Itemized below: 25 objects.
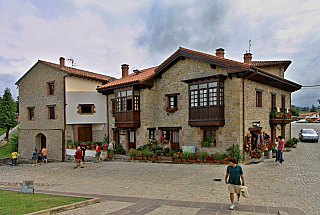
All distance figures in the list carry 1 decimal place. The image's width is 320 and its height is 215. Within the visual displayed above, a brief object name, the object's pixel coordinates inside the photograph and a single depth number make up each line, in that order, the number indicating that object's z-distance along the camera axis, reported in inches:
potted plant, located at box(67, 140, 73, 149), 889.0
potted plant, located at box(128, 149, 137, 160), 708.0
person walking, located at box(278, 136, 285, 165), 554.3
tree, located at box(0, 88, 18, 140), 1624.0
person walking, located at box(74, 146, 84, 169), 670.5
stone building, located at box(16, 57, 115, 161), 899.4
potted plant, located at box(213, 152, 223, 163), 580.4
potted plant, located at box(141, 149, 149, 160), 692.7
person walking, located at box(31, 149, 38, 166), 823.5
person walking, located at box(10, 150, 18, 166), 916.0
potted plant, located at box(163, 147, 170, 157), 717.2
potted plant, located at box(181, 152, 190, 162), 624.4
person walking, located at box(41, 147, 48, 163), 853.0
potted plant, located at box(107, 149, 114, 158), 768.6
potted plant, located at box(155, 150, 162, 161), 697.6
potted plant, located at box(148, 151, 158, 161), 678.5
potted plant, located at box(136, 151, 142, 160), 698.8
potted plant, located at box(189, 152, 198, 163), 614.2
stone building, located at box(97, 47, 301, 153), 592.1
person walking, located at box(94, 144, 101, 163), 744.7
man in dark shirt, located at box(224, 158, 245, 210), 285.0
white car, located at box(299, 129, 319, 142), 950.4
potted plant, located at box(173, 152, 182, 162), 635.3
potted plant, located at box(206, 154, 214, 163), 592.4
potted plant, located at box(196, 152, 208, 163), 607.1
